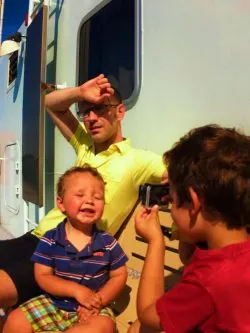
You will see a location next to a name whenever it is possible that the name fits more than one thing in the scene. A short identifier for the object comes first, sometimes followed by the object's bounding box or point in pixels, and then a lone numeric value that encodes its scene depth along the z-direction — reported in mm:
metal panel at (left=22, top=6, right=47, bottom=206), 3025
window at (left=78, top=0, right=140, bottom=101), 2160
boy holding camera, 1058
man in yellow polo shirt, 1895
